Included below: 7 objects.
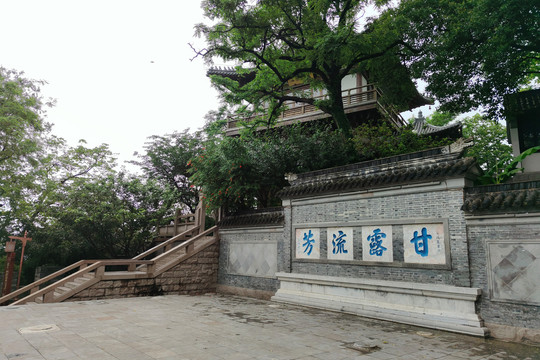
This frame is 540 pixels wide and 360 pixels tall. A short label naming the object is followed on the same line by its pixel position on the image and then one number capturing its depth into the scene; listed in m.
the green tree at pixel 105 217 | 12.79
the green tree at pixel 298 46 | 10.17
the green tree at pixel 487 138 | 18.38
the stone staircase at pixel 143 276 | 8.43
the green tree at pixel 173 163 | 17.25
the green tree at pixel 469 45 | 7.82
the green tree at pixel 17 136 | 12.73
